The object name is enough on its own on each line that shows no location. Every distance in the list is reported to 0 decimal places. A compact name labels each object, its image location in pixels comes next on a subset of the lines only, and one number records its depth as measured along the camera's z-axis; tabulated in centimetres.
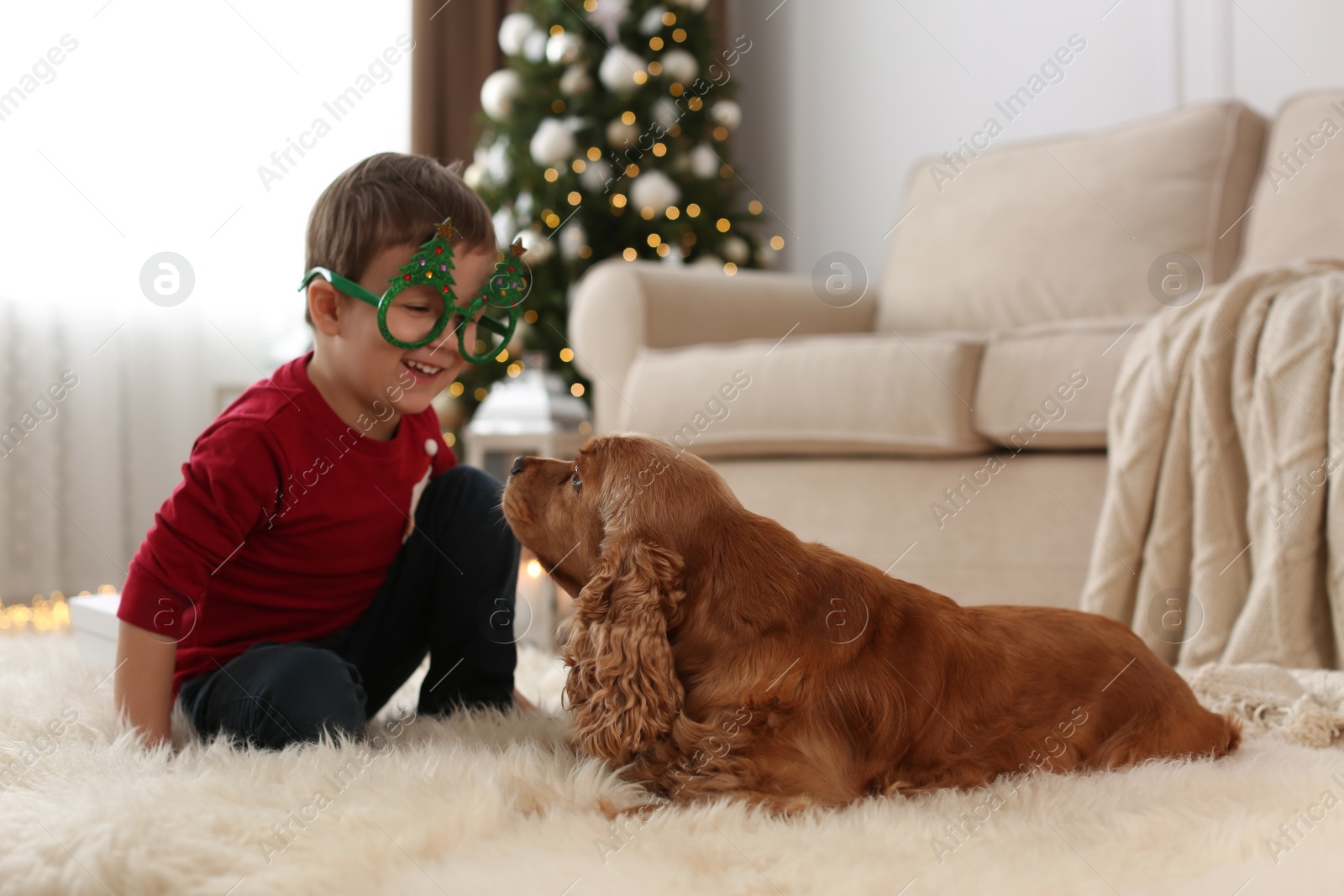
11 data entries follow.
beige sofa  264
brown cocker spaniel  131
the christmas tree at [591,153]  479
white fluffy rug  106
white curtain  404
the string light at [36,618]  295
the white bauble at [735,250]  509
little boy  154
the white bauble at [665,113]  496
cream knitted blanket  211
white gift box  202
